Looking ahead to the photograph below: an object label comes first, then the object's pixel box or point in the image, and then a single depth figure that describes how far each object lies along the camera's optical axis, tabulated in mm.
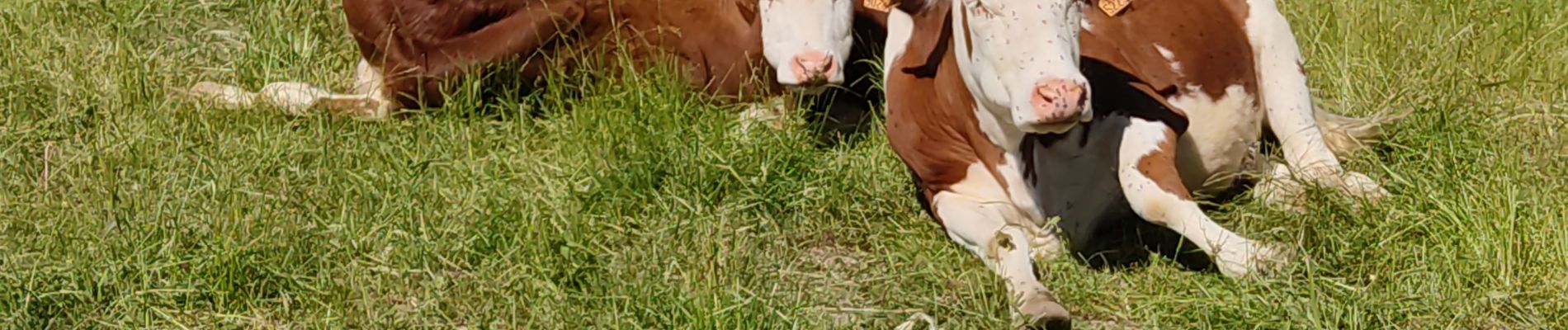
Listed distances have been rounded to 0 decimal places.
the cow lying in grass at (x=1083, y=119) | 5234
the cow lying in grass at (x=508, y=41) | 7250
